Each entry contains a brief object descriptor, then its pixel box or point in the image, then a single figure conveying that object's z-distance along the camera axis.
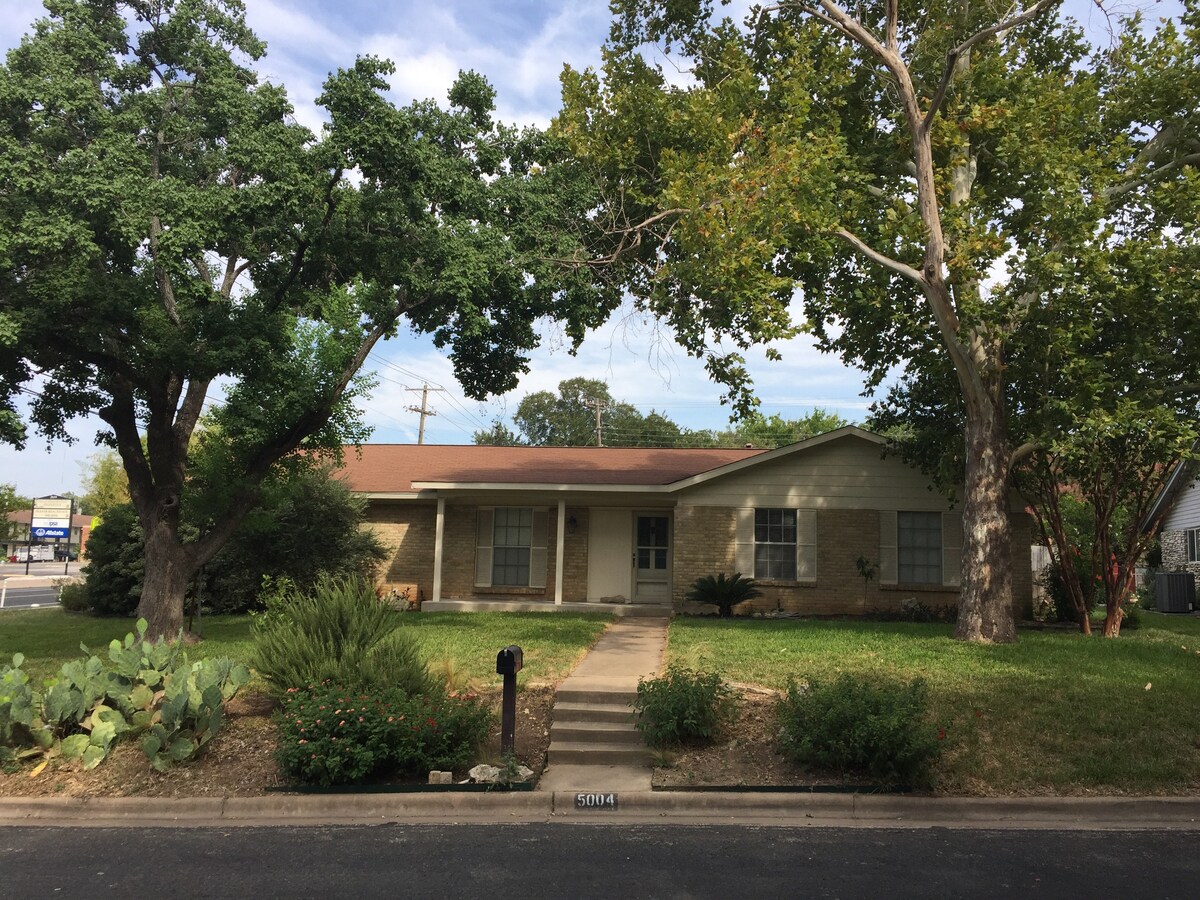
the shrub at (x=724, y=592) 16.70
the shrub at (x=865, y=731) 6.86
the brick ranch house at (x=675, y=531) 17.34
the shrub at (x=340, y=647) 8.08
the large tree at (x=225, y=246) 10.97
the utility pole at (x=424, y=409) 49.91
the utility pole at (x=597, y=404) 59.03
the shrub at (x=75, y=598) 19.36
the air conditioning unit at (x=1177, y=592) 20.62
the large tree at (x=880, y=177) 11.41
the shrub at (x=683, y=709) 7.64
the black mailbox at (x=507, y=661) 7.43
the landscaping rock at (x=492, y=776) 7.11
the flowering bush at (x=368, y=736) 7.09
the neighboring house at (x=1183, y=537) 24.70
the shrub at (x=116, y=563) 18.44
